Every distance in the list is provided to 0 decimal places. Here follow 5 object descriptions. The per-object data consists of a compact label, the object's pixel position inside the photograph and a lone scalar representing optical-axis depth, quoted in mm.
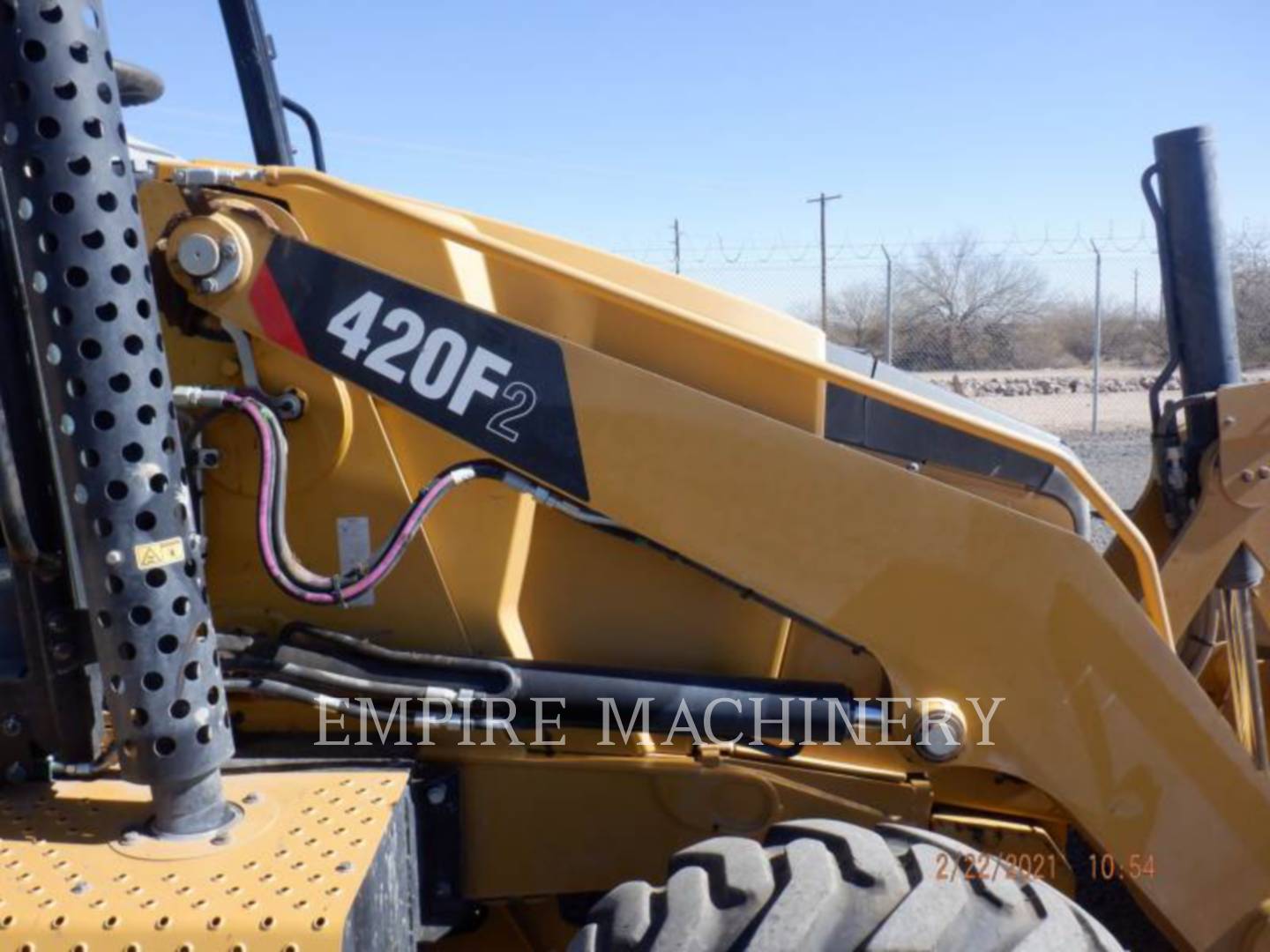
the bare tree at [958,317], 16688
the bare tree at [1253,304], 17891
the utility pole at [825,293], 14097
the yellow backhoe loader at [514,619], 1650
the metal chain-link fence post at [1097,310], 12367
